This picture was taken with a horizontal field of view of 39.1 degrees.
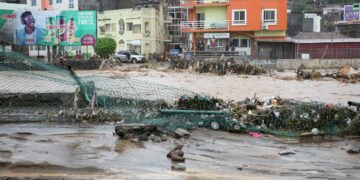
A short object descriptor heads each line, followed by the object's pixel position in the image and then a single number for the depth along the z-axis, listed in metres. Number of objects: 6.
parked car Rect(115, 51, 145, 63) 59.12
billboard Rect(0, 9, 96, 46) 38.69
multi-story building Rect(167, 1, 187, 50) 76.88
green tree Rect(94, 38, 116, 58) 56.31
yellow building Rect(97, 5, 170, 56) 68.44
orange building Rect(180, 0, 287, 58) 58.47
